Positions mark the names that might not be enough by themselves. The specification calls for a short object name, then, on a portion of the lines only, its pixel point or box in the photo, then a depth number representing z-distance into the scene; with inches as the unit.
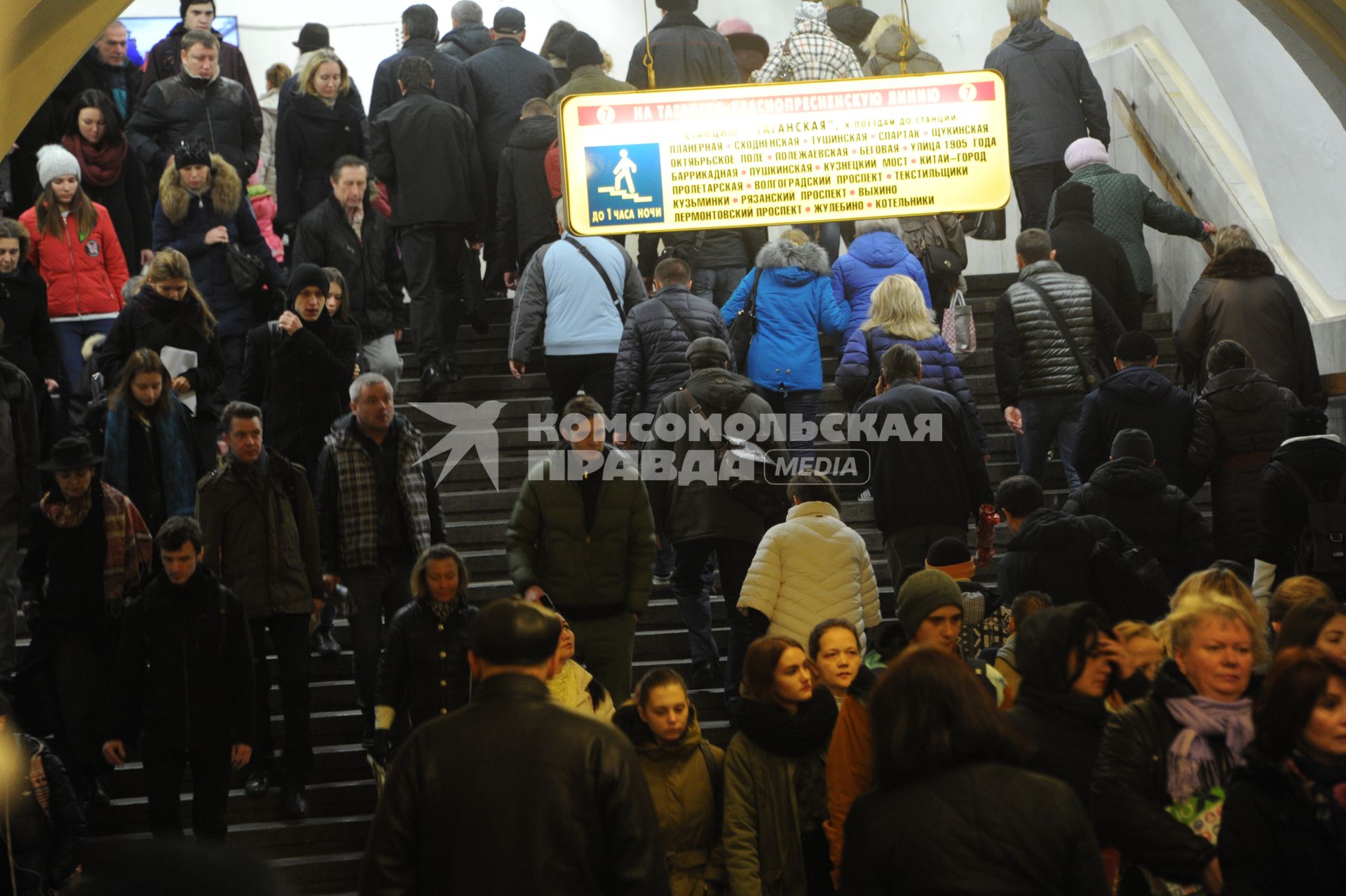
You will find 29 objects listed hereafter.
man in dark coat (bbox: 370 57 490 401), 938.7
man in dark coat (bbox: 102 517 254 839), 603.5
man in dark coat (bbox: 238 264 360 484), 772.0
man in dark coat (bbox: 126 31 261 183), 1019.9
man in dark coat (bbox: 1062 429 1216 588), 634.8
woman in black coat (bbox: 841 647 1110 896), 285.6
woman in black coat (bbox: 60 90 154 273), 984.9
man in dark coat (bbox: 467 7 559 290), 1058.1
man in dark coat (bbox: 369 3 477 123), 1025.5
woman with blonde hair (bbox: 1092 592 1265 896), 365.7
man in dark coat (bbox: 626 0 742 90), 1002.1
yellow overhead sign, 653.3
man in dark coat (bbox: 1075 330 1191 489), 725.9
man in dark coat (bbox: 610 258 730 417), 796.6
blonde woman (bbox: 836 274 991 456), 780.6
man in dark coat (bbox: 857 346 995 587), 694.5
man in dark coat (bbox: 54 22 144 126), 1088.8
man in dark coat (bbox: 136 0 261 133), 1075.9
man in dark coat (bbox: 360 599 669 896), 320.2
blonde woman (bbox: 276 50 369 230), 992.9
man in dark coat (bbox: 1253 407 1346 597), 636.1
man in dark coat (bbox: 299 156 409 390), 906.1
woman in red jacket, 911.7
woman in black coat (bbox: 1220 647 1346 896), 355.3
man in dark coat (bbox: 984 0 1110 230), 1016.9
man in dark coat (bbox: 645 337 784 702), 685.3
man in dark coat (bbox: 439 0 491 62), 1121.4
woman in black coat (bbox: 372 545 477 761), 599.5
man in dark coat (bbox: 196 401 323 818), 662.5
